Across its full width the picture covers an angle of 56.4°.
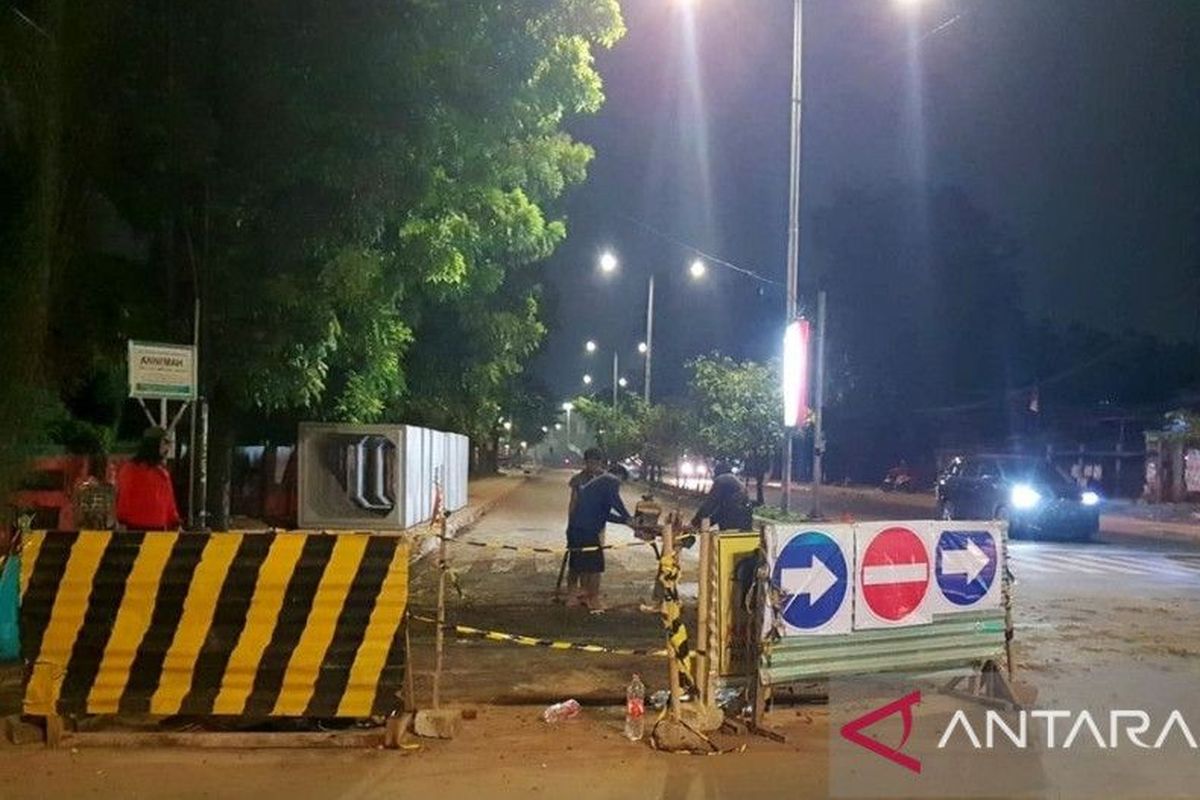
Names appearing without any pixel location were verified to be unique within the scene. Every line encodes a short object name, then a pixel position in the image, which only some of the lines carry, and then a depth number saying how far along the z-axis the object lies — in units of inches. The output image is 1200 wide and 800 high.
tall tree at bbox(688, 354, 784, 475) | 1130.0
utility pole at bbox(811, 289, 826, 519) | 883.5
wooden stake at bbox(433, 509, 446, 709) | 282.8
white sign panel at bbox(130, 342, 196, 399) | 382.6
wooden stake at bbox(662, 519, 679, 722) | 270.1
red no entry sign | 293.9
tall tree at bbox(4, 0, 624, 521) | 451.8
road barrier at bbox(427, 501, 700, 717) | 275.3
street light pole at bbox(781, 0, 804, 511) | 751.7
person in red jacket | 317.4
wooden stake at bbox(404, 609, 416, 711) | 271.7
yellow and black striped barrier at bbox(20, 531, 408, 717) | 267.9
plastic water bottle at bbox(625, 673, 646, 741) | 274.0
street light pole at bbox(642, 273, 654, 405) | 1691.7
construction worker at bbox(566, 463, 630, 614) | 449.4
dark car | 893.2
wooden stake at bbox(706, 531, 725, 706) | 281.6
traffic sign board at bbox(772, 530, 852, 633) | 282.5
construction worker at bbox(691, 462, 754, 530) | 425.4
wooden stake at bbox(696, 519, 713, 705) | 279.6
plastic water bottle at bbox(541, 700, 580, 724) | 295.1
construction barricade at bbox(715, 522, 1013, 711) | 282.0
